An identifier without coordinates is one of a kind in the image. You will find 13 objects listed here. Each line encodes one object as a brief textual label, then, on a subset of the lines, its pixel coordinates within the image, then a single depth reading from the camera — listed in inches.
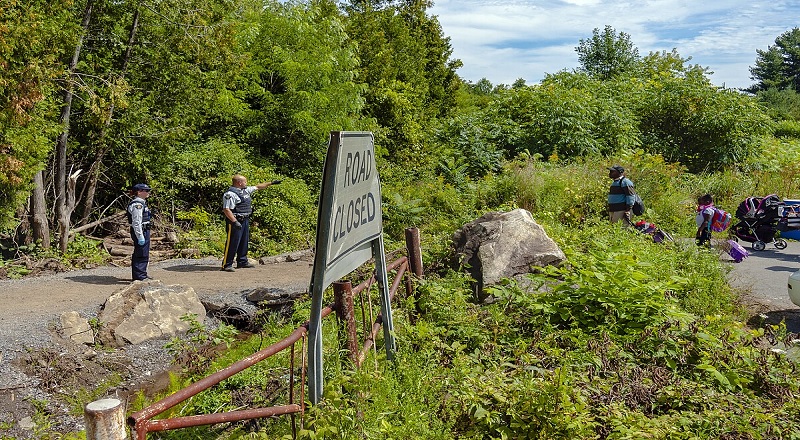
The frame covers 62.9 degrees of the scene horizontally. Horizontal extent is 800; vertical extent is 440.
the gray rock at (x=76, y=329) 323.6
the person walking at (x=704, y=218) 445.7
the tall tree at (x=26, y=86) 418.0
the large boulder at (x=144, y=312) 337.7
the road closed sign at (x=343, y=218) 135.4
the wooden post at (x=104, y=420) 88.1
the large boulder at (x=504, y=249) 298.7
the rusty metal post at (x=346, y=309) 170.2
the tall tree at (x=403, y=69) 1021.8
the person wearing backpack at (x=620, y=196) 445.7
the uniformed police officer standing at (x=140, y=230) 391.5
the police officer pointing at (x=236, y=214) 451.2
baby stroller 507.5
